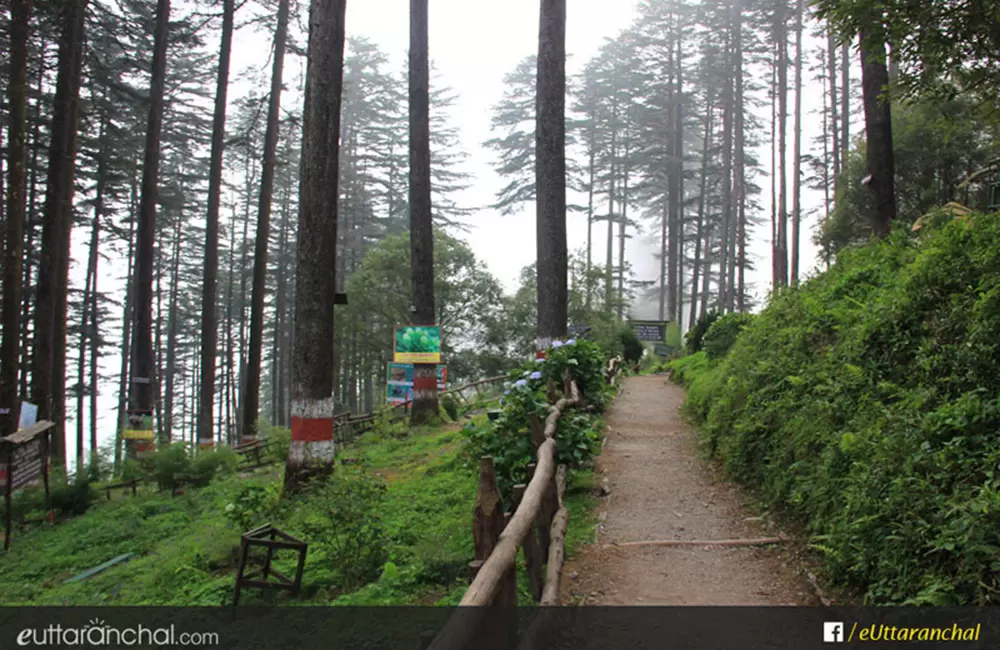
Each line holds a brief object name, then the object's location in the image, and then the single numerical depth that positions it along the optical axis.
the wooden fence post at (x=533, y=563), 4.38
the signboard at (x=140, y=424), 16.02
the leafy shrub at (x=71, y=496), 12.12
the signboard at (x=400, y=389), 18.33
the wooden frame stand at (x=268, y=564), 5.29
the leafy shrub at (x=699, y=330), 22.09
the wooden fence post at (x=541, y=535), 4.71
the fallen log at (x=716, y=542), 5.45
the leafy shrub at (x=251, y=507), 7.12
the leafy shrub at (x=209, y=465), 12.76
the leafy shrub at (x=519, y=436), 6.55
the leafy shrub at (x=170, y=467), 12.71
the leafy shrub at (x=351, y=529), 5.75
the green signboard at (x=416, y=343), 14.48
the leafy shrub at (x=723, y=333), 14.77
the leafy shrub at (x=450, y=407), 16.17
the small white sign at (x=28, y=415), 11.27
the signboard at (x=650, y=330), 30.66
